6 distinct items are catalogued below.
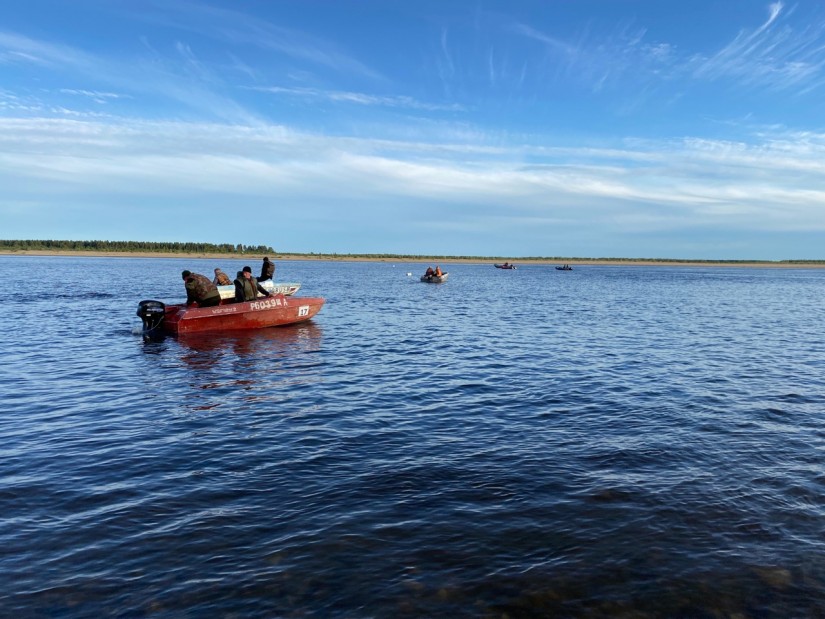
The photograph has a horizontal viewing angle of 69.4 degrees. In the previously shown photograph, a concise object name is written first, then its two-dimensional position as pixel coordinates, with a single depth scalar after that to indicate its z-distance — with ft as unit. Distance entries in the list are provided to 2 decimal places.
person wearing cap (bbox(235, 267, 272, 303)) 76.52
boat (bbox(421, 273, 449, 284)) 208.74
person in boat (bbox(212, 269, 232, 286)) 77.87
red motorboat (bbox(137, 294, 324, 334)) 73.00
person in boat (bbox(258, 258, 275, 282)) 86.79
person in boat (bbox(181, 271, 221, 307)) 73.09
